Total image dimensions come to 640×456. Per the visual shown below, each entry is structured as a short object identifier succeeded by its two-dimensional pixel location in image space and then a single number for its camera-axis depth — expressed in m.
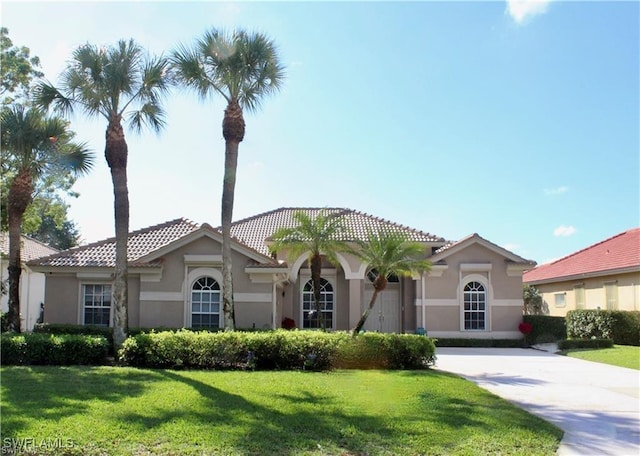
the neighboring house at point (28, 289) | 29.05
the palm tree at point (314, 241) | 19.59
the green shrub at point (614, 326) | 22.33
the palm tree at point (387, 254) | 15.88
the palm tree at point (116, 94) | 14.59
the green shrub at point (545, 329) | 23.36
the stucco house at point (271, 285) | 19.53
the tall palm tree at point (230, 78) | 15.63
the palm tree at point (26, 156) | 16.62
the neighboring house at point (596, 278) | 24.16
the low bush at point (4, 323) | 16.46
